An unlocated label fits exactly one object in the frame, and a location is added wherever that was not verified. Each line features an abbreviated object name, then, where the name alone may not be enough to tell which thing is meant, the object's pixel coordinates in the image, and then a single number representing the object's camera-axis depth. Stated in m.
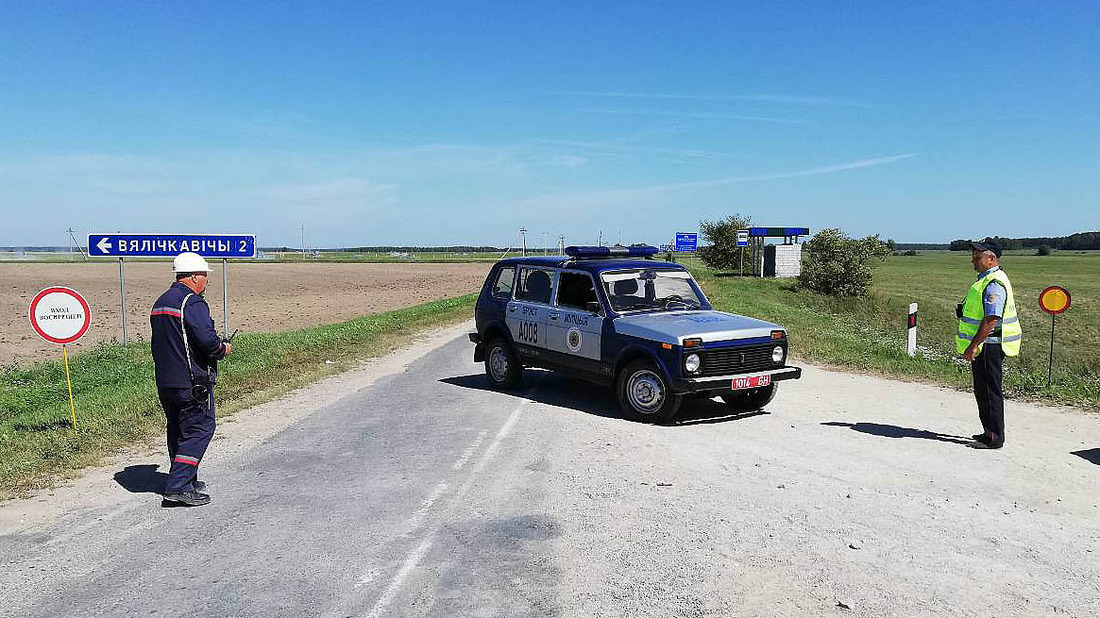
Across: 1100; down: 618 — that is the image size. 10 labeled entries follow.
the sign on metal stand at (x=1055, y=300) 11.45
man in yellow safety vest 7.96
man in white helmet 6.09
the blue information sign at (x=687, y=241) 63.28
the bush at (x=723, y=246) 57.94
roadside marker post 15.89
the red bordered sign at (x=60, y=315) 9.54
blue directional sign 17.56
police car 8.97
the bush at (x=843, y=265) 40.75
